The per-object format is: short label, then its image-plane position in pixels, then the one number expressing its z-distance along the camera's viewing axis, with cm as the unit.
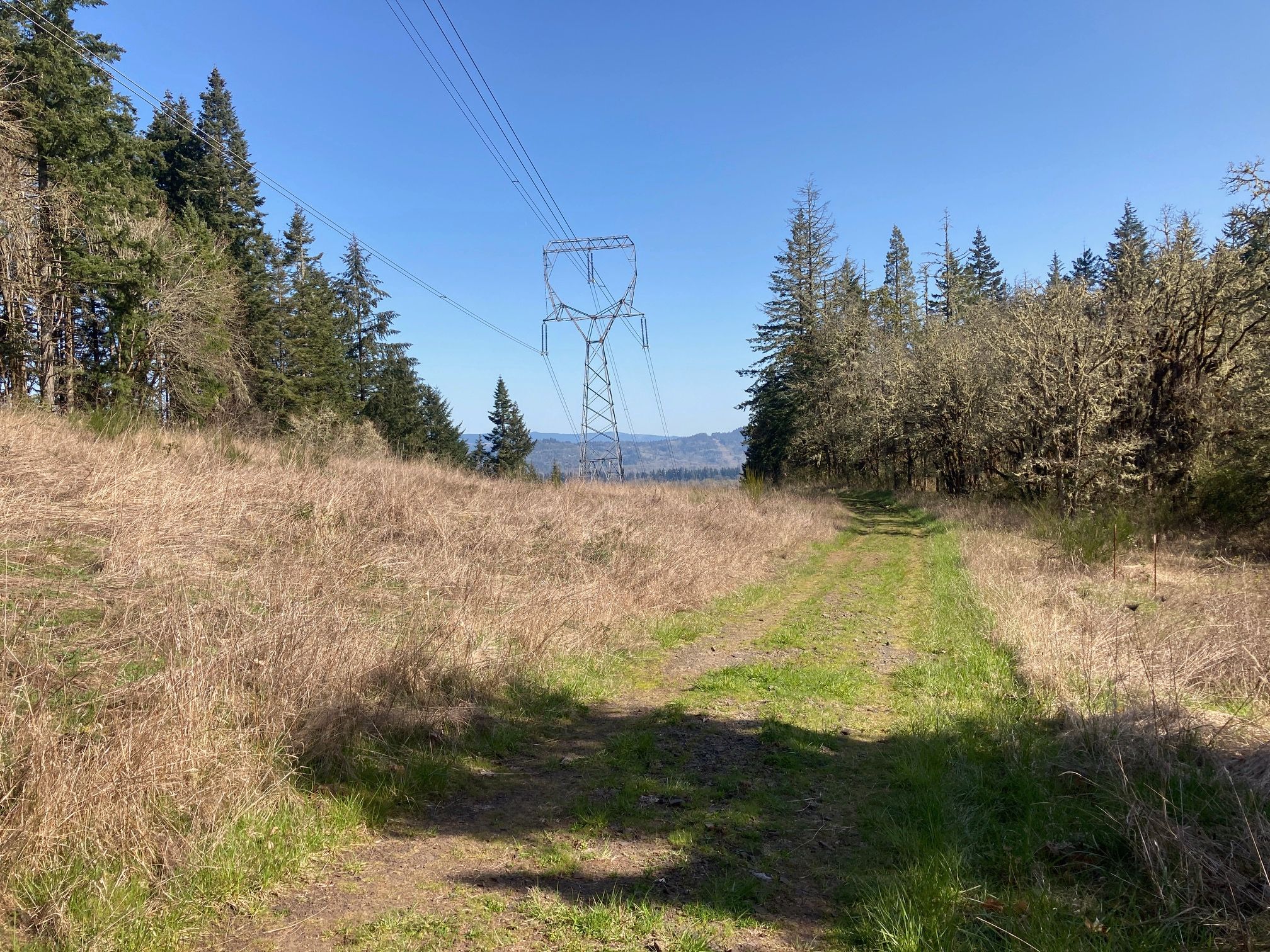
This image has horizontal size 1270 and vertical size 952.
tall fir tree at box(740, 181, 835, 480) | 4162
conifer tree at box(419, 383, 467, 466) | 5422
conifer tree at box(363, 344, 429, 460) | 4841
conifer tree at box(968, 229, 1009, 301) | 6344
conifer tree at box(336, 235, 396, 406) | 5081
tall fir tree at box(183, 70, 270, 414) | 3425
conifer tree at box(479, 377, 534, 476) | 6456
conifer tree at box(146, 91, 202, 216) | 3397
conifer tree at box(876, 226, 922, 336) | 5047
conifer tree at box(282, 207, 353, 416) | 3722
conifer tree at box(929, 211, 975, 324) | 5566
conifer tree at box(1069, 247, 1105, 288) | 6225
